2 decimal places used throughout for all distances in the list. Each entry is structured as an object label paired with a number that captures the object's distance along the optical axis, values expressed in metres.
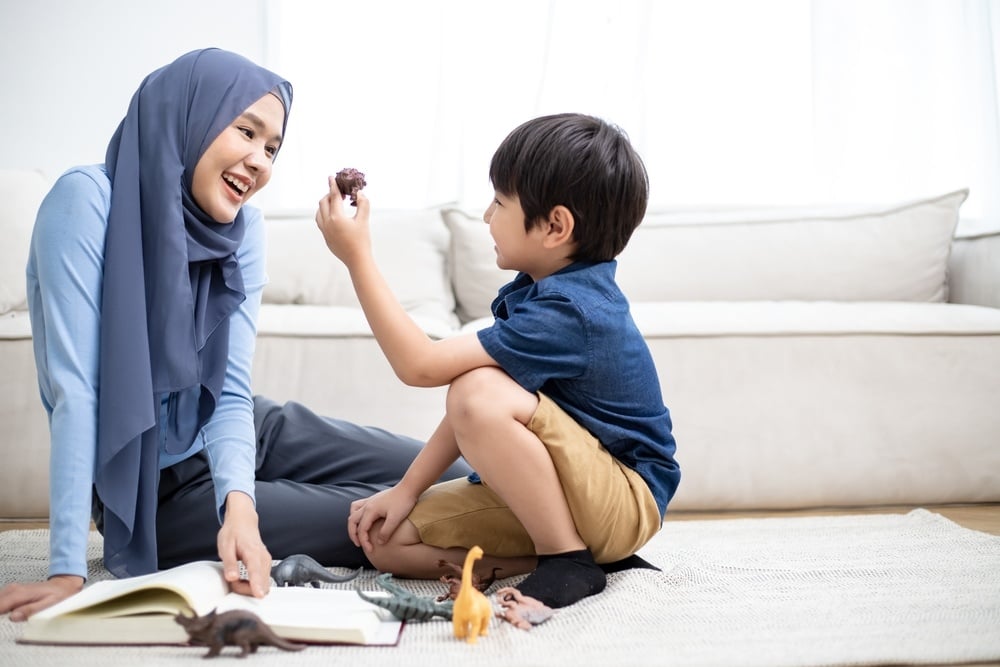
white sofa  1.86
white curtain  3.05
